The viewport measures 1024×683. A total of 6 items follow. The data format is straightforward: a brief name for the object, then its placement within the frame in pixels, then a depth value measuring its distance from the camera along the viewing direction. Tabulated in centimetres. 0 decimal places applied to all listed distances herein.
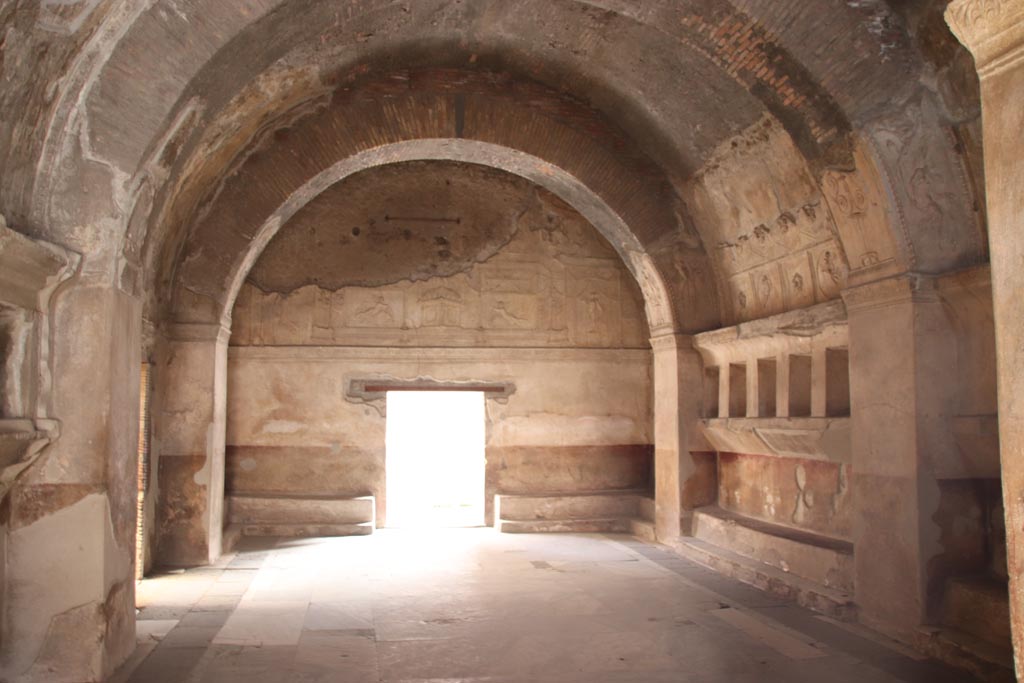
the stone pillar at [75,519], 421
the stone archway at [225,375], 762
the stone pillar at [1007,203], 240
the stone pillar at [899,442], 519
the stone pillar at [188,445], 757
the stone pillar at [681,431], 852
